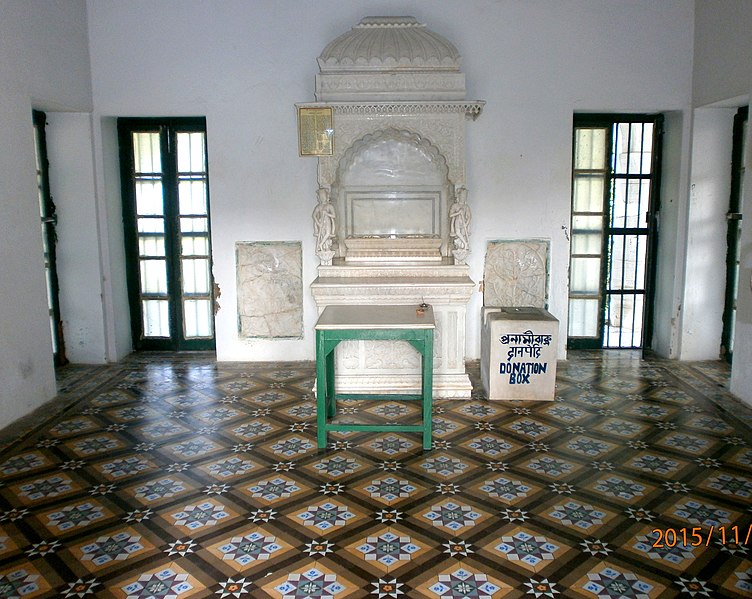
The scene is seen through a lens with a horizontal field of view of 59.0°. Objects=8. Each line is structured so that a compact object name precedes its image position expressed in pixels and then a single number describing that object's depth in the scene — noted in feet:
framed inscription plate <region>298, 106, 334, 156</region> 21.59
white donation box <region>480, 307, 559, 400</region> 19.01
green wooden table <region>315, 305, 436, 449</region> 15.52
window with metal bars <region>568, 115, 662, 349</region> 24.07
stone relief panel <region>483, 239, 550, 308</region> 23.18
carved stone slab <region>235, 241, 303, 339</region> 23.35
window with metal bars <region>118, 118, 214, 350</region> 24.20
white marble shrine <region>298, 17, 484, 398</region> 19.57
